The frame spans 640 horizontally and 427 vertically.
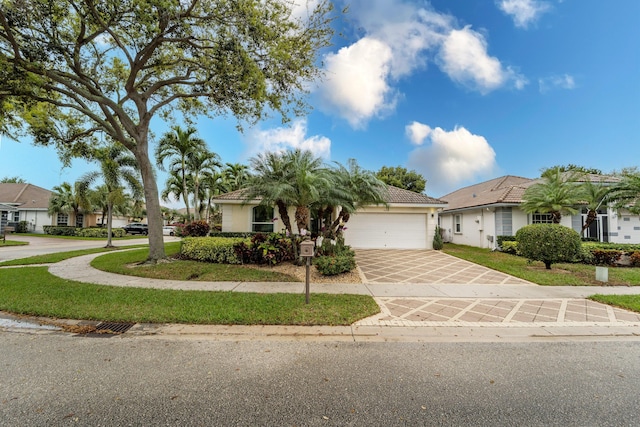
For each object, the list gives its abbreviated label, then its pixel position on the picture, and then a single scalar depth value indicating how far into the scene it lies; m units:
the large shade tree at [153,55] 7.58
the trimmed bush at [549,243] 8.77
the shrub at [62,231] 26.07
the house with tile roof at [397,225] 16.25
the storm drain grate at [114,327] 4.19
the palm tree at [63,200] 25.70
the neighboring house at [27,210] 27.86
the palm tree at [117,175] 16.08
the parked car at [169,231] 34.77
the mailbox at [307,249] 5.40
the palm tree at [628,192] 11.42
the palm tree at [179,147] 19.86
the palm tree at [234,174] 29.23
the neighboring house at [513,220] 15.27
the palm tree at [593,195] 12.36
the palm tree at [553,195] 12.01
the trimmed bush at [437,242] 15.80
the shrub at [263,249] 9.29
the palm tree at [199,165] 21.39
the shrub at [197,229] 14.96
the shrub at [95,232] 25.34
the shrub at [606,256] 10.30
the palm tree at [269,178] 8.78
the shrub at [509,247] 13.93
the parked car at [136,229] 33.59
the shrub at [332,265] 8.06
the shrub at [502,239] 14.98
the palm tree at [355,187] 9.62
